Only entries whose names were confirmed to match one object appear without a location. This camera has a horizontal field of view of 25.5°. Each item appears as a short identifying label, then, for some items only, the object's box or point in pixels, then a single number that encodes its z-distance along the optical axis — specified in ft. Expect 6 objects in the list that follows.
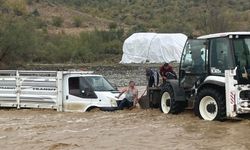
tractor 44.83
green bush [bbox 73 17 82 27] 237.04
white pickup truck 60.03
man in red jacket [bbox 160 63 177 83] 63.40
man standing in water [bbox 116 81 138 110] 60.09
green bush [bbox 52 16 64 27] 227.61
